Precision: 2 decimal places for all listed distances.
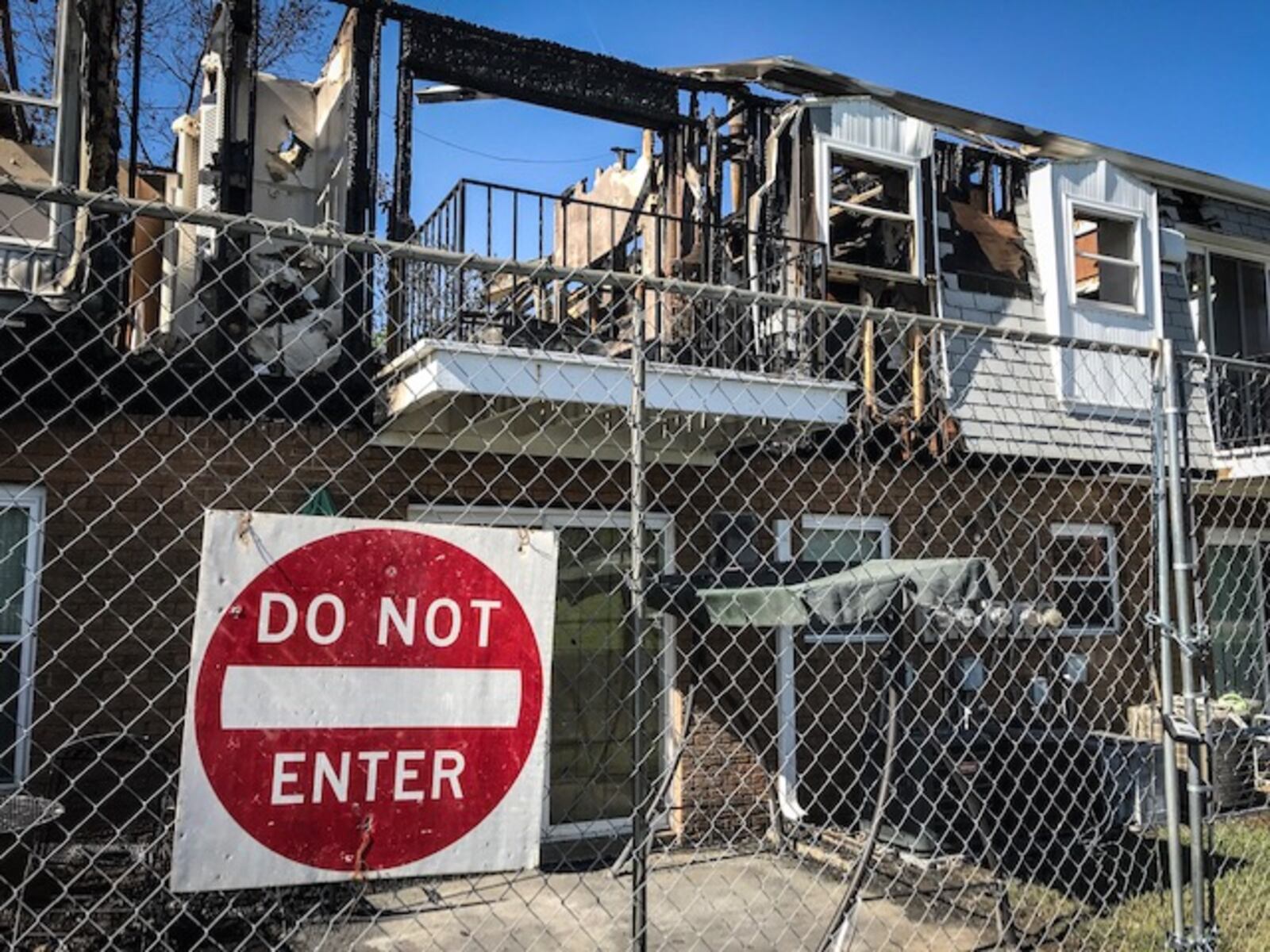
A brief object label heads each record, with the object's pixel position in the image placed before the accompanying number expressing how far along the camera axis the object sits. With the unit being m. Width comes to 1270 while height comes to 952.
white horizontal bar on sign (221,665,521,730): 2.08
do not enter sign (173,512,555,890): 2.06
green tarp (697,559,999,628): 4.55
